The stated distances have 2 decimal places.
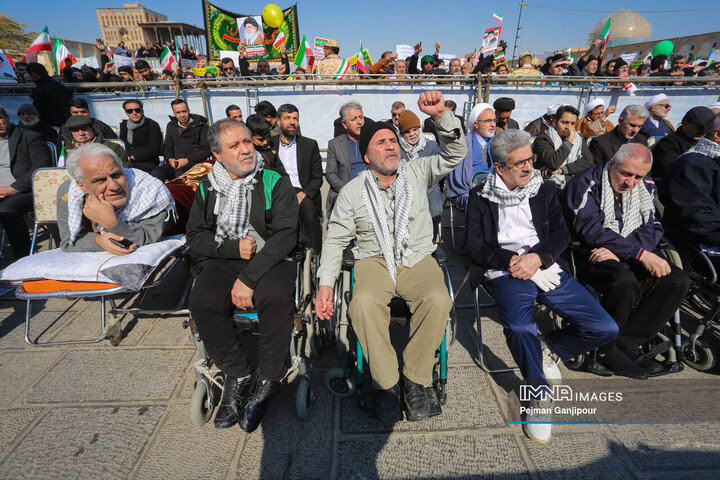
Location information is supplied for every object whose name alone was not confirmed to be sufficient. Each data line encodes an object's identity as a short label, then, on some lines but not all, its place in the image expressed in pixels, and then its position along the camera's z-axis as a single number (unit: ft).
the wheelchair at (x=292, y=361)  7.29
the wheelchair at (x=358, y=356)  7.52
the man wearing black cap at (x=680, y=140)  11.93
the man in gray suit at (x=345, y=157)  13.79
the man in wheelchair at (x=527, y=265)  7.38
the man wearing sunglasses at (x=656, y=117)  17.17
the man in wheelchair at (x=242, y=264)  7.31
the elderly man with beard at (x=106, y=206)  8.41
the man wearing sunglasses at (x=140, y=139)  17.51
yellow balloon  37.77
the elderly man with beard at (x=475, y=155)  13.14
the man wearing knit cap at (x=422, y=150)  11.71
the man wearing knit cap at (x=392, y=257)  7.11
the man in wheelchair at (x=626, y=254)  8.21
